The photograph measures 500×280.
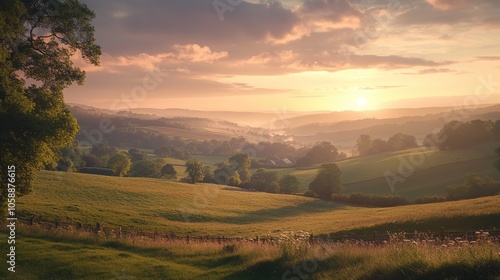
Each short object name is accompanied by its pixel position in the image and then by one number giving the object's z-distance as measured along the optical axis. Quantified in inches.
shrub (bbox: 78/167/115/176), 4459.4
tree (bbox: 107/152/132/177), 4475.6
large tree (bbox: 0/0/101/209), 771.4
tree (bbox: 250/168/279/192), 4559.5
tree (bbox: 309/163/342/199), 3991.1
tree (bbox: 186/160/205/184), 4463.6
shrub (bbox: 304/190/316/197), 3975.9
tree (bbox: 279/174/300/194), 4420.5
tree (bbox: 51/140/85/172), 4213.1
